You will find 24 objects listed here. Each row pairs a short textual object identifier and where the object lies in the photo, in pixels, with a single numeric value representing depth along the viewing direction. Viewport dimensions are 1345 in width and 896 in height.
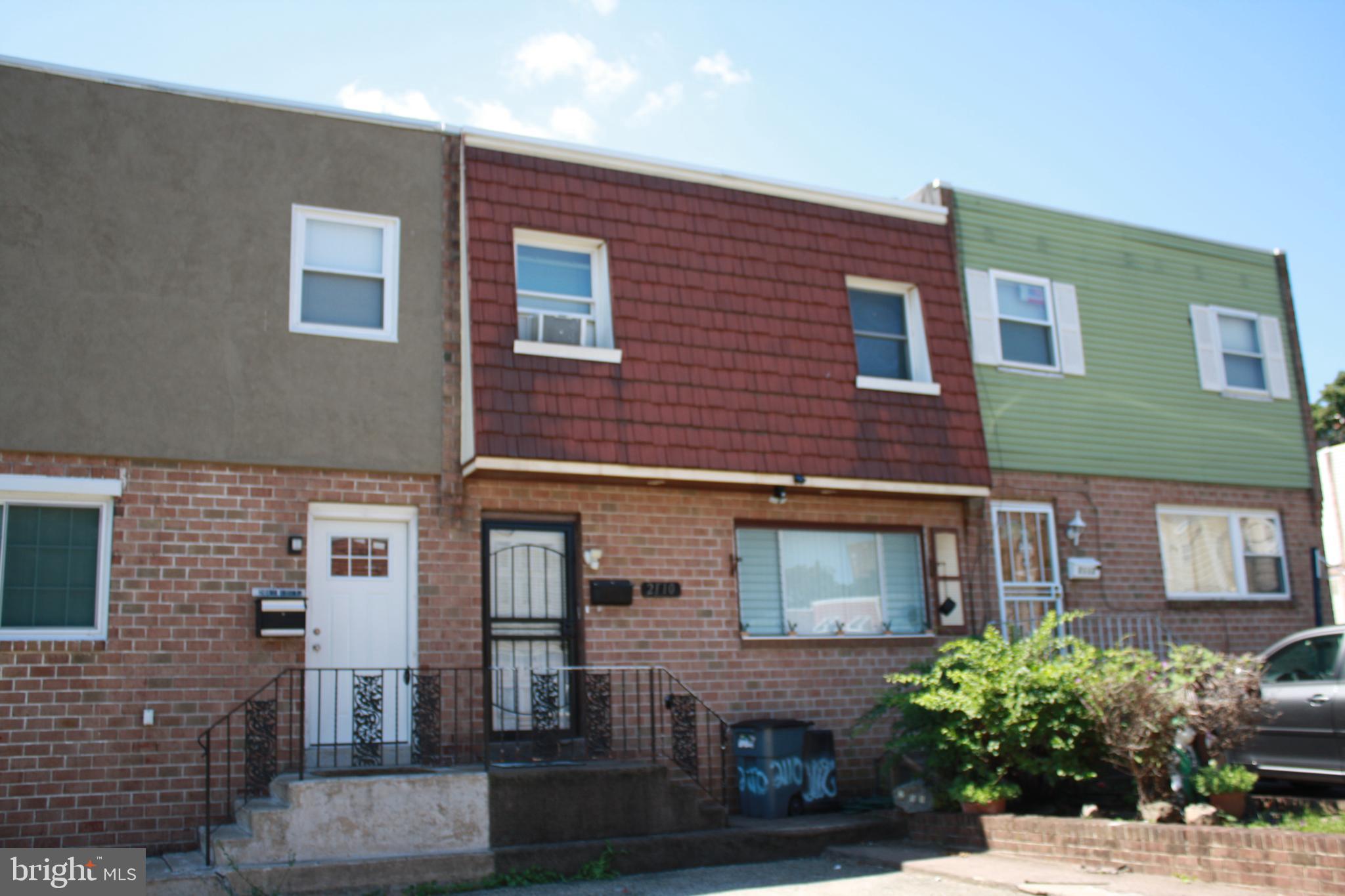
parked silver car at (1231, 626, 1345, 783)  9.91
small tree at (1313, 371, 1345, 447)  32.53
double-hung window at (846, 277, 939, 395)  13.80
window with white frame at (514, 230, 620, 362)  11.95
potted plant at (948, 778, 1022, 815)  10.32
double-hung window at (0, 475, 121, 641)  9.76
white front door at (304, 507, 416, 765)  10.54
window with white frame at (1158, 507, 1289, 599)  15.33
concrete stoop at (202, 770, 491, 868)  8.84
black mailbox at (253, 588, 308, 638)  10.17
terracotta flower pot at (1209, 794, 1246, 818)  9.34
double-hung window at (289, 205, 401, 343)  11.20
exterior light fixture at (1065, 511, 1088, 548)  14.44
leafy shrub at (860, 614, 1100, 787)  10.20
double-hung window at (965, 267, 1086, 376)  14.69
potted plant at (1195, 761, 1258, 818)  9.30
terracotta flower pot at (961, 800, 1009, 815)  10.38
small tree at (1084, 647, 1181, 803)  9.42
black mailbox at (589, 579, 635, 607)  11.59
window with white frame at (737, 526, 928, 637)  12.72
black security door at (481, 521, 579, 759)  11.24
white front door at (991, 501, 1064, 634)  14.00
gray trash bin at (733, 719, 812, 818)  11.21
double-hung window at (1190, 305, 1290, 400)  16.22
